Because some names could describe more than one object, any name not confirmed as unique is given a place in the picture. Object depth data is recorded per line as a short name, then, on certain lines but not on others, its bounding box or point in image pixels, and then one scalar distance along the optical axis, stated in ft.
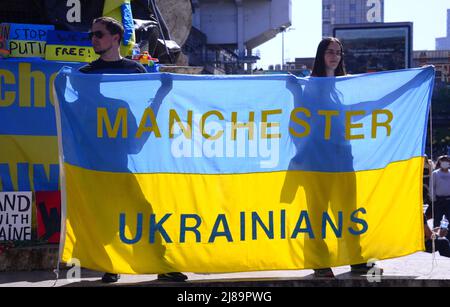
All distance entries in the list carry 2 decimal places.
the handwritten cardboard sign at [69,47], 23.73
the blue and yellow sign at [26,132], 21.33
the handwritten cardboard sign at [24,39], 23.98
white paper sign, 20.89
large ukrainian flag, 17.98
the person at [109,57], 18.35
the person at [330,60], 19.51
